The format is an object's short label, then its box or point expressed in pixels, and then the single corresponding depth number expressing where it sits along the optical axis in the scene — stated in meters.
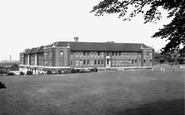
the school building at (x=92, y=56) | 71.81
